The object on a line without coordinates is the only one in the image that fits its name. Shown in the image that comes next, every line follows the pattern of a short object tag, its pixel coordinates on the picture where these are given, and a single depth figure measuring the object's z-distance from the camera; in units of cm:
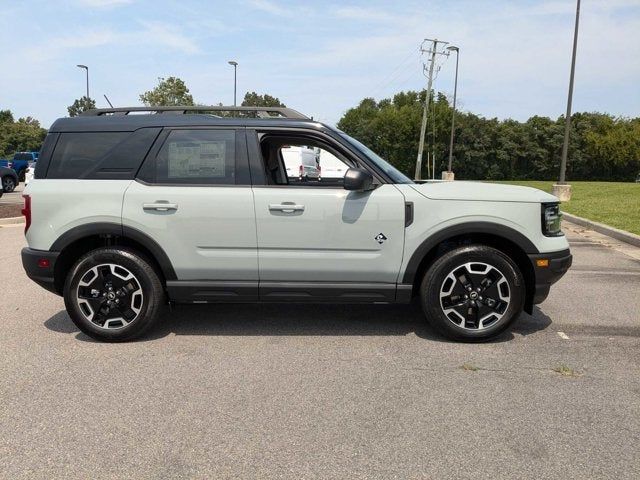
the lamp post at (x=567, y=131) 2003
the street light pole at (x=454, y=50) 4817
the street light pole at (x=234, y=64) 4131
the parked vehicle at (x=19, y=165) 3203
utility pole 4666
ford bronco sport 447
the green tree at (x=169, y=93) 4894
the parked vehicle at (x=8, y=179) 2155
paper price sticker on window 457
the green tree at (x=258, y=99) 9526
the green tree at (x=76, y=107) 13326
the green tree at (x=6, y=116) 11031
